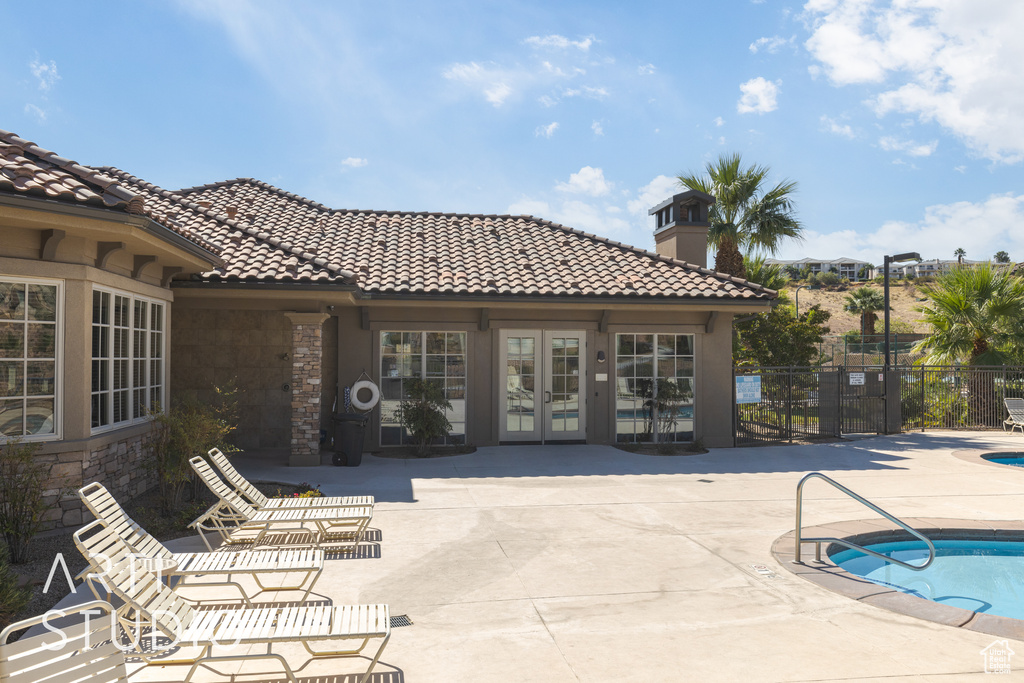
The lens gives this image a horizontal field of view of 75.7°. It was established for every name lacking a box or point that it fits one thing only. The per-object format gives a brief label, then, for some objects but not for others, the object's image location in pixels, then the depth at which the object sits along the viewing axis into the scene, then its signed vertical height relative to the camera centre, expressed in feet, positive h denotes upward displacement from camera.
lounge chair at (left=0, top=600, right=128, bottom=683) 9.55 -4.53
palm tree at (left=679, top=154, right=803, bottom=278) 67.05 +15.59
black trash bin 39.17 -4.65
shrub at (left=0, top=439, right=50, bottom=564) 20.99 -4.53
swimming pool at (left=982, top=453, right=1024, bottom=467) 46.34 -6.82
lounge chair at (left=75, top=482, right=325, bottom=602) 17.13 -5.45
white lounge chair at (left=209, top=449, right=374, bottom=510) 25.27 -5.48
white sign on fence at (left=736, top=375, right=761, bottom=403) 49.01 -2.11
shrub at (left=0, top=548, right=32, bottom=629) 15.70 -5.78
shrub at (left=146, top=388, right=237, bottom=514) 27.48 -3.64
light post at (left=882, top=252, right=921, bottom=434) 54.80 +8.58
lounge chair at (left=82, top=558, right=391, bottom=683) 12.53 -5.29
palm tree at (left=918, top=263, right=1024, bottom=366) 60.13 +4.24
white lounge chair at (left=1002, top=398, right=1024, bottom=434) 56.75 -4.22
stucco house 37.01 +2.50
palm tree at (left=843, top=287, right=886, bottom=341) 164.45 +14.56
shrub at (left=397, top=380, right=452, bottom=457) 43.16 -3.55
